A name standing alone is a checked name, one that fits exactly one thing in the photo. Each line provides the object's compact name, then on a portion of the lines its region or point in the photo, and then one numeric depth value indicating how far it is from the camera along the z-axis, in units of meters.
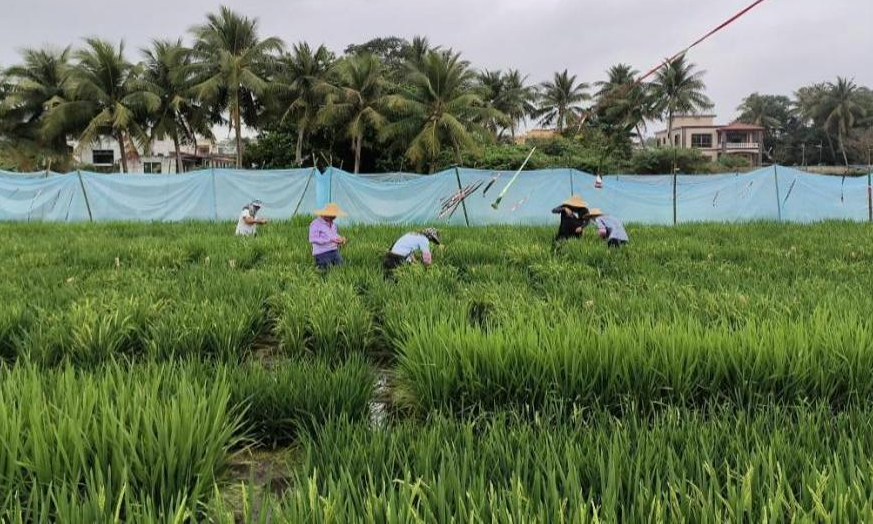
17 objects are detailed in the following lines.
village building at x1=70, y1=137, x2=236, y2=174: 46.19
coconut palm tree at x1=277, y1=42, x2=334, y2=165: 29.97
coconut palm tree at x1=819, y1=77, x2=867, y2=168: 55.47
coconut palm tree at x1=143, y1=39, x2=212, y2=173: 29.92
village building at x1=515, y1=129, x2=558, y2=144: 54.41
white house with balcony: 64.62
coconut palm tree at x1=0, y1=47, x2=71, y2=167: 31.00
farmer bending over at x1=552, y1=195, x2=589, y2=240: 9.20
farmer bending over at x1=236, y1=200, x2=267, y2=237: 9.73
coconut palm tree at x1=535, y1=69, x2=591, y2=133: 49.50
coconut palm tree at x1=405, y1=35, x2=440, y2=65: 35.18
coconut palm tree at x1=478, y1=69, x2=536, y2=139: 44.94
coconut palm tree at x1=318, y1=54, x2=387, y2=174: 28.55
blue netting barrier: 13.86
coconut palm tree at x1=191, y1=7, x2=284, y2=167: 28.95
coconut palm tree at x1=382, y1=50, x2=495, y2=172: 27.53
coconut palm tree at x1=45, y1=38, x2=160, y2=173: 28.89
